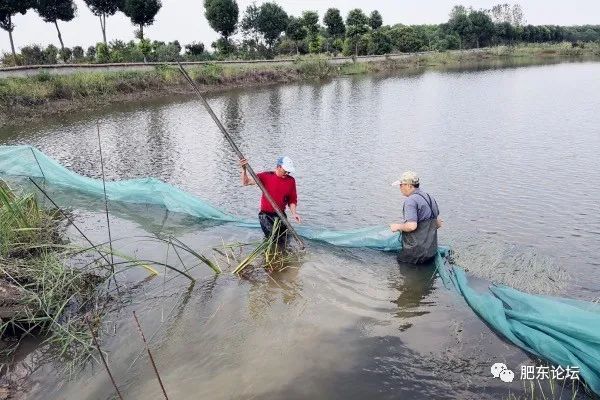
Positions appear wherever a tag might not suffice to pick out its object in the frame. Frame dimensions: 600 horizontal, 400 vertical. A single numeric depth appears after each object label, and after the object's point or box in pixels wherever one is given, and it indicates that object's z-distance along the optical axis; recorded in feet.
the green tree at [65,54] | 100.58
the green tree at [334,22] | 164.76
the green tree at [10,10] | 85.81
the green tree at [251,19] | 146.82
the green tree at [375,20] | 180.55
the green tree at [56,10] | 97.60
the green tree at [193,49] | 127.95
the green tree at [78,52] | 106.30
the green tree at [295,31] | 152.69
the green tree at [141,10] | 106.52
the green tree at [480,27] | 210.88
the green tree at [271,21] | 142.92
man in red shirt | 19.37
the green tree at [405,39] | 180.55
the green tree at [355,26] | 159.33
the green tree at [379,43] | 164.14
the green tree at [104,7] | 108.47
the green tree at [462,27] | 209.67
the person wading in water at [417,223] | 16.98
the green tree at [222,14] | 127.44
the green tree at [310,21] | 156.15
